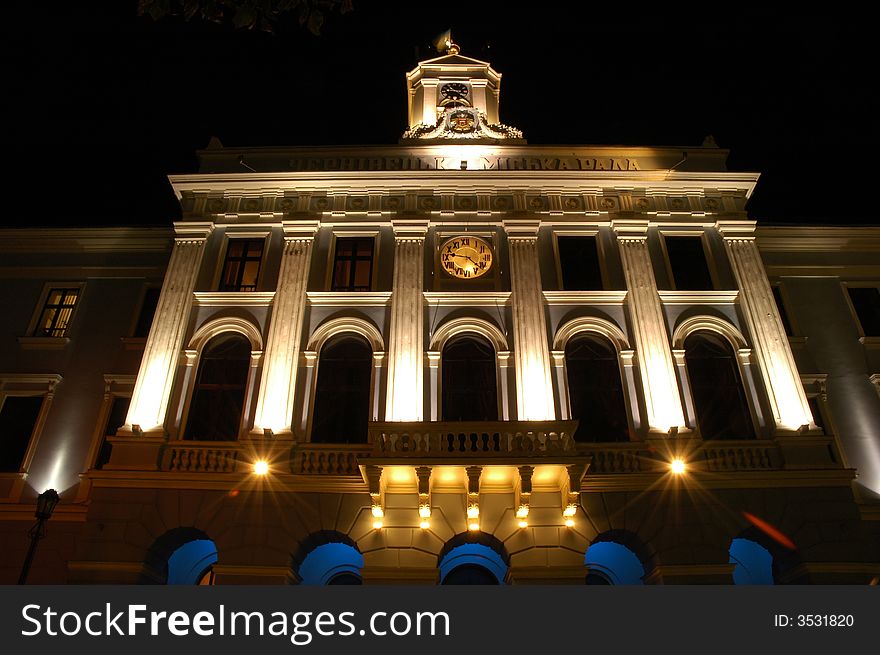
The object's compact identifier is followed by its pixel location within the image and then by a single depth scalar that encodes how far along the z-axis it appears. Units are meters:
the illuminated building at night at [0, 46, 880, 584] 16.42
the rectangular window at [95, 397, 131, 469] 19.50
